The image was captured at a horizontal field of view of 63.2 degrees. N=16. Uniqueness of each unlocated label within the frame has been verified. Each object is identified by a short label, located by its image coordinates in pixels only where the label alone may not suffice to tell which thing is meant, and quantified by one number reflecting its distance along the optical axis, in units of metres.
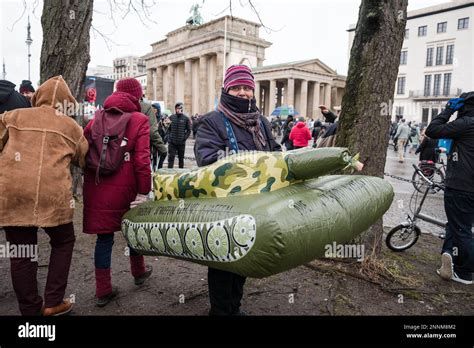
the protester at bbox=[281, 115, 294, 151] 12.23
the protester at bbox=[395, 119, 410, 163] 17.86
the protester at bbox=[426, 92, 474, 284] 3.98
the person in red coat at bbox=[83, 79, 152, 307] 3.15
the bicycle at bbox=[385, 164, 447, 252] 5.00
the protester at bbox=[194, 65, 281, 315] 2.81
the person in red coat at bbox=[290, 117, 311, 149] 11.22
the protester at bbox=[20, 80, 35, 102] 6.24
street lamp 20.69
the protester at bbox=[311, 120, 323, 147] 15.53
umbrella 40.47
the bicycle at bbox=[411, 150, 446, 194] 9.57
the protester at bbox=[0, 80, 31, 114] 3.71
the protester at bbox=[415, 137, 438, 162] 10.63
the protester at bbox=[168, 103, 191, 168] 10.25
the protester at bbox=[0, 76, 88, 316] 2.76
